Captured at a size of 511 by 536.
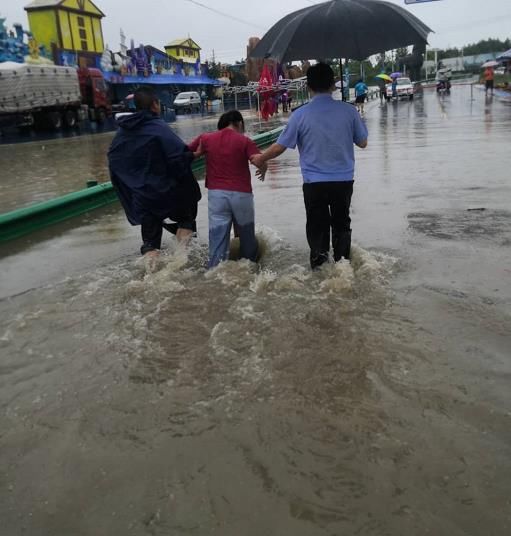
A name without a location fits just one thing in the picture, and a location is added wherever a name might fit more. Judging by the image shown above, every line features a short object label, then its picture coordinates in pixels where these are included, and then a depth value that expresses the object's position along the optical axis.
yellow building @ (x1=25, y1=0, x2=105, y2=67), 35.19
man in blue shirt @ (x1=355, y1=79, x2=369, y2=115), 25.19
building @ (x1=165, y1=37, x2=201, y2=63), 61.38
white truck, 24.59
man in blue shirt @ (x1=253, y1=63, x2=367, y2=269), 4.55
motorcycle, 46.34
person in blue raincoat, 5.06
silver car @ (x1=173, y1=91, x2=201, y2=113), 45.25
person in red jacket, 4.88
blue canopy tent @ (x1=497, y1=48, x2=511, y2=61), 41.48
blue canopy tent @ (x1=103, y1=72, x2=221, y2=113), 39.69
